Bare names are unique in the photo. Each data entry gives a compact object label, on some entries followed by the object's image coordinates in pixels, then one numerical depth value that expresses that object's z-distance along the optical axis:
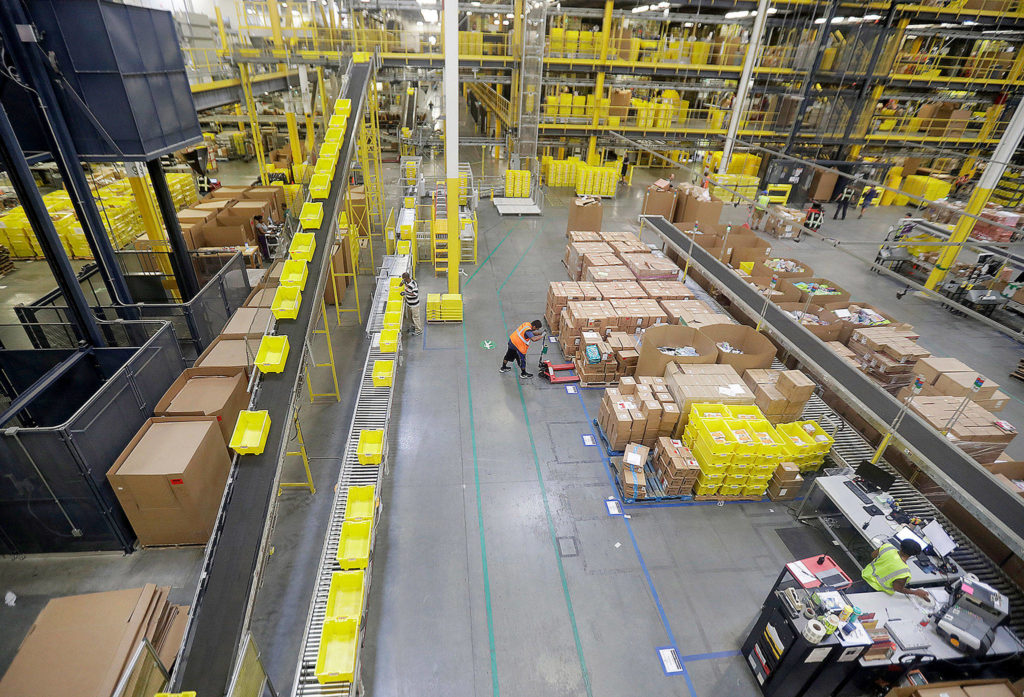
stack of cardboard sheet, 4.09
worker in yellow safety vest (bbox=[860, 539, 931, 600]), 4.92
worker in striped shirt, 10.02
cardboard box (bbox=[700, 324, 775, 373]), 8.33
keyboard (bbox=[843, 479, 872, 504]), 6.01
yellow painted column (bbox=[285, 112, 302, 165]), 18.61
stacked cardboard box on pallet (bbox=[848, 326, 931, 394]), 8.70
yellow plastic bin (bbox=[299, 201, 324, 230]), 6.78
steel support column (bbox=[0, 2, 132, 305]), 6.04
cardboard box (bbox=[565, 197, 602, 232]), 15.27
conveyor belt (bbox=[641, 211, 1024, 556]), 4.80
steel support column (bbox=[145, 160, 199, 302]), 8.35
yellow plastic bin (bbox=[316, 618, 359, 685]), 3.96
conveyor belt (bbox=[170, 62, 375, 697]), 3.26
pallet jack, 9.39
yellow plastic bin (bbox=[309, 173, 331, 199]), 7.36
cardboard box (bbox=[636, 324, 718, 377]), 8.38
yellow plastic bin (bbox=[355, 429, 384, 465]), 6.20
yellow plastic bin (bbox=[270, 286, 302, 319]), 5.52
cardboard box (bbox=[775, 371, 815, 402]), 7.34
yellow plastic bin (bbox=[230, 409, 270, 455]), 4.32
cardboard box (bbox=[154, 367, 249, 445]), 6.33
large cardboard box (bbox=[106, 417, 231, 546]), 5.43
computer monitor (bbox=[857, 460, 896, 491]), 6.29
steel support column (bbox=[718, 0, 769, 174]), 19.00
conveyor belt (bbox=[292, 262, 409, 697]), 4.21
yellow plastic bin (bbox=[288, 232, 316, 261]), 6.25
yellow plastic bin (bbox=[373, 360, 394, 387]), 7.69
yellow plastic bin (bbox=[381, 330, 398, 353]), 8.33
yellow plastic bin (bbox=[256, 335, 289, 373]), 5.02
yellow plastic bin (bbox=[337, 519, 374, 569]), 4.81
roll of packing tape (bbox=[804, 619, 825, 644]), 4.29
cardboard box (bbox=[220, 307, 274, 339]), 7.84
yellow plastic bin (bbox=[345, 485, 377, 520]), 5.45
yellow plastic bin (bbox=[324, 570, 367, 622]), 4.36
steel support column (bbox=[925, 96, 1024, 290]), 12.23
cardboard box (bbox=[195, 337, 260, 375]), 7.23
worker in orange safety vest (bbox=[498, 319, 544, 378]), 8.84
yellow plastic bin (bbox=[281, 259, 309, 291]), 5.80
